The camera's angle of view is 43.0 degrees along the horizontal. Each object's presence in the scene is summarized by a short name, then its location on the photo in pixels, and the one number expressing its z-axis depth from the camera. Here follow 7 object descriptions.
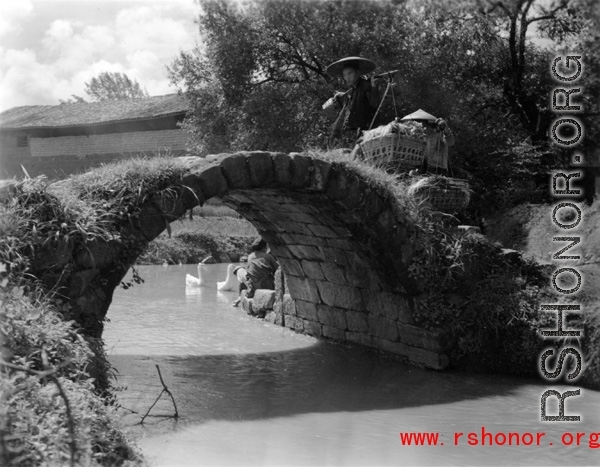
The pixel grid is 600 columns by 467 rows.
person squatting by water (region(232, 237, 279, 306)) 11.57
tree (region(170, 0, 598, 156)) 13.95
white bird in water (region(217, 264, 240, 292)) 13.82
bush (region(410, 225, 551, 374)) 7.47
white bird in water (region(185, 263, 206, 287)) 14.26
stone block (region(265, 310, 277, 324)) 10.72
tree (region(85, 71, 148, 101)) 50.50
